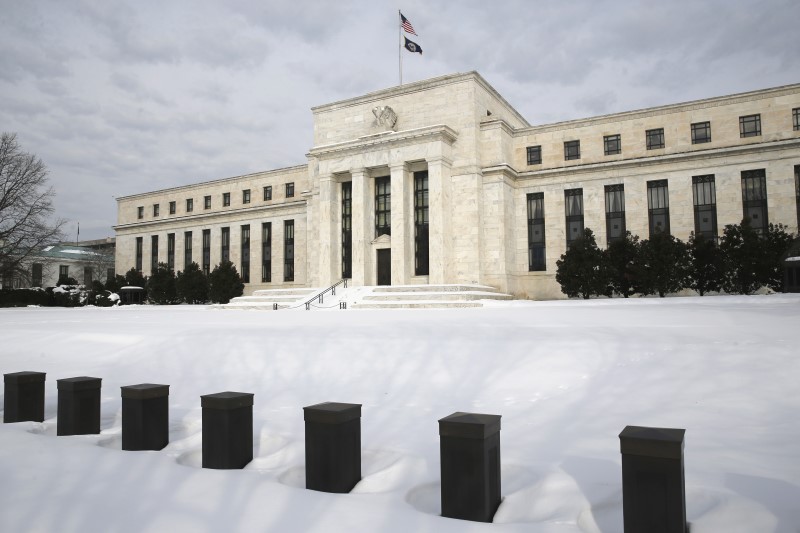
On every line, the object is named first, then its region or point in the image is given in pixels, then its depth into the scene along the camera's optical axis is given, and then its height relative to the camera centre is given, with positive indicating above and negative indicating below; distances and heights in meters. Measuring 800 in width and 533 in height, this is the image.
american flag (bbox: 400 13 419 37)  40.75 +18.63
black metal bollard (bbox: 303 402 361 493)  5.61 -1.59
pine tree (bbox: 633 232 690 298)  32.41 +0.96
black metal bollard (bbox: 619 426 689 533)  4.09 -1.47
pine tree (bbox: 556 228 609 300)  34.88 +0.82
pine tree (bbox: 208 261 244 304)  50.59 +0.51
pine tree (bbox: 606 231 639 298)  34.25 +1.17
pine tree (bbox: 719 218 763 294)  30.22 +1.13
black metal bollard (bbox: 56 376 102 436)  7.95 -1.58
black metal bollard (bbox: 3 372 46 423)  8.78 -1.58
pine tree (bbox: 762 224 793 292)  29.89 +1.25
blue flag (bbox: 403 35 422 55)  41.47 +17.50
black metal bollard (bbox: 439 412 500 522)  4.84 -1.57
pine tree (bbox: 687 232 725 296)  32.22 +0.90
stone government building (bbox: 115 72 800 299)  37.16 +7.33
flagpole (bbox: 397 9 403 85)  44.72 +18.79
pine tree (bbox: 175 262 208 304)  51.00 +0.49
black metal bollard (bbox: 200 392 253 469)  6.46 -1.61
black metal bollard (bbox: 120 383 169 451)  7.19 -1.59
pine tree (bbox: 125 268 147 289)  57.15 +1.26
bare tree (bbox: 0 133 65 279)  36.28 +5.47
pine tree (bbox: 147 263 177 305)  52.25 +0.37
